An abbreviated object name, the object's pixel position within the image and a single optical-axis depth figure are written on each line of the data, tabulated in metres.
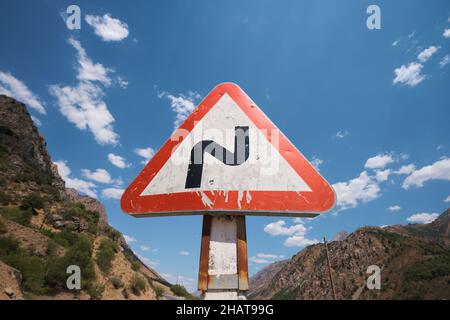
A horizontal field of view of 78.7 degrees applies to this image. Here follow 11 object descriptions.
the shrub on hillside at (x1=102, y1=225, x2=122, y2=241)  23.09
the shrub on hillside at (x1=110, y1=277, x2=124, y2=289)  14.59
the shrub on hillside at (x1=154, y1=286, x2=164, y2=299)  17.20
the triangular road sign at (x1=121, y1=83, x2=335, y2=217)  1.60
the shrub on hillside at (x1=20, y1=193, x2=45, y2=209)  16.95
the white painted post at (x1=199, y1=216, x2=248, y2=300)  1.48
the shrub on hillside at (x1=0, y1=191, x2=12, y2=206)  16.45
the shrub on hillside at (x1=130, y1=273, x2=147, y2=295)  15.55
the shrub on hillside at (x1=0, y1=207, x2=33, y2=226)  15.16
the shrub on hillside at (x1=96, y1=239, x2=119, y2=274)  15.50
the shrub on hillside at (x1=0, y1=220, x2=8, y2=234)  12.09
